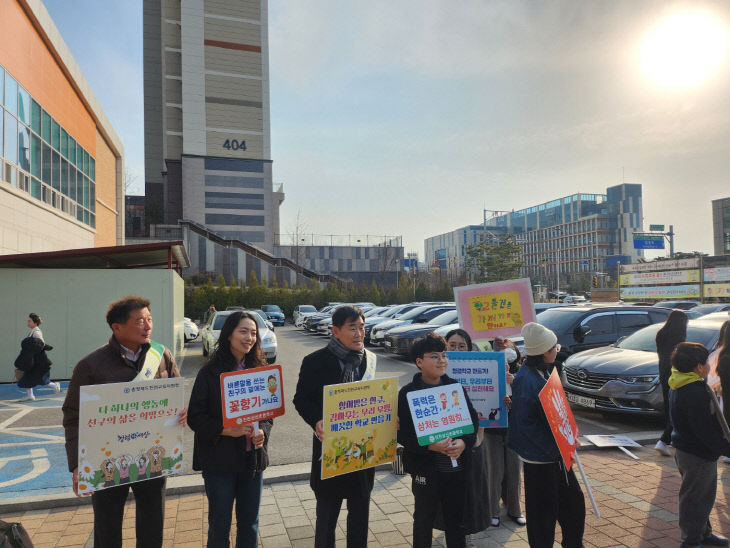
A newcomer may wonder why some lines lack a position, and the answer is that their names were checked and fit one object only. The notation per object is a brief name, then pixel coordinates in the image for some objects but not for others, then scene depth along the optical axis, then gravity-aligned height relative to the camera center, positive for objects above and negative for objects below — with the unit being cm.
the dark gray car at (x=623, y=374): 730 -165
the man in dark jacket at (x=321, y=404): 304 -85
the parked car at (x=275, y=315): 3206 -262
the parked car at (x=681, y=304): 2286 -164
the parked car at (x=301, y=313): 3023 -234
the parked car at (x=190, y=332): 2306 -264
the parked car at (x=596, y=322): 1000 -110
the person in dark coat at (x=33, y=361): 931 -160
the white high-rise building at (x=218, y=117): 6281 +2185
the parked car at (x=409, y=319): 1800 -174
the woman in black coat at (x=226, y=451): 300 -111
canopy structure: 1144 +61
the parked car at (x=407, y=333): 1513 -188
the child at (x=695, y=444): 357 -131
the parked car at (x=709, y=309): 1831 -148
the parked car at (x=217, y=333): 1419 -184
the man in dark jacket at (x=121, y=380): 291 -64
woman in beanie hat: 322 -137
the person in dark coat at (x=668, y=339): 631 -90
